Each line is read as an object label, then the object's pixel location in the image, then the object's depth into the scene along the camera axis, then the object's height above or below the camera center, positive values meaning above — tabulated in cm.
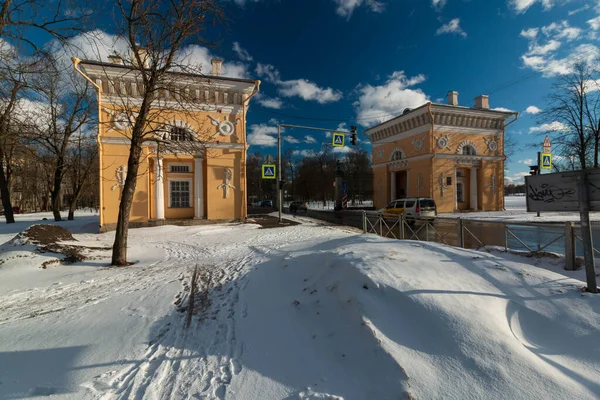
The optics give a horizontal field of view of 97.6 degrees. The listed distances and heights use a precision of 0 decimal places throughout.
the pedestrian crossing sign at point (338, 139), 1717 +402
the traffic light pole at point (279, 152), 1619 +320
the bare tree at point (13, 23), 529 +375
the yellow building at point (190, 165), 1514 +231
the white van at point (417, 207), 1761 -56
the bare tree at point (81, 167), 2254 +328
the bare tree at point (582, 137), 2139 +489
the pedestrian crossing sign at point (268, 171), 1638 +188
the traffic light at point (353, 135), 1742 +432
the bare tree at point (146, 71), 653 +352
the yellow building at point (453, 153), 2372 +433
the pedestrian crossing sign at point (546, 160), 1950 +276
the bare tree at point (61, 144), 1748 +438
